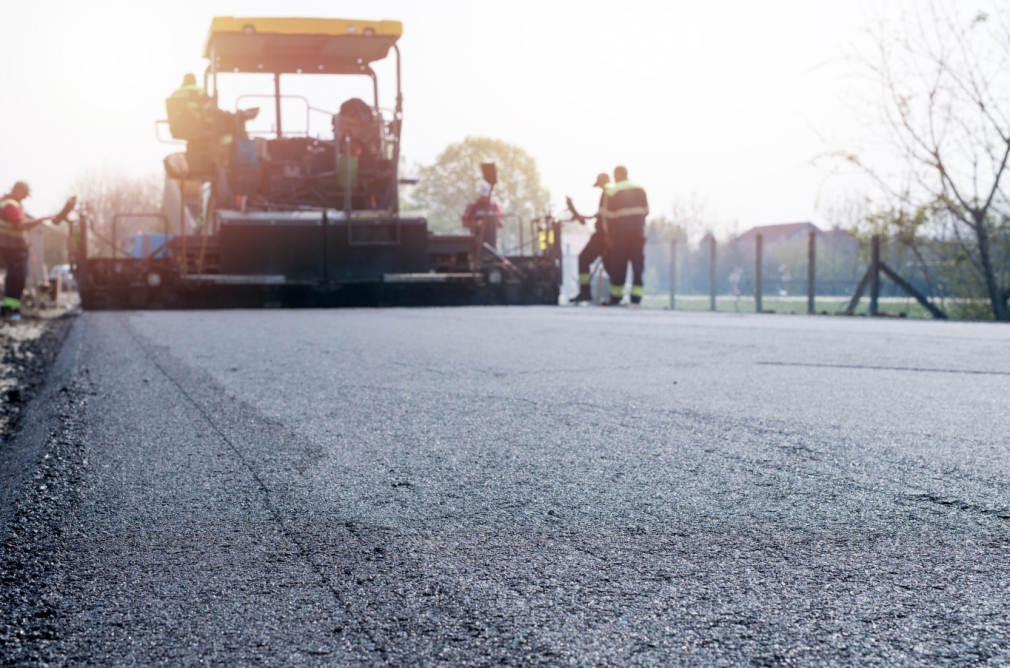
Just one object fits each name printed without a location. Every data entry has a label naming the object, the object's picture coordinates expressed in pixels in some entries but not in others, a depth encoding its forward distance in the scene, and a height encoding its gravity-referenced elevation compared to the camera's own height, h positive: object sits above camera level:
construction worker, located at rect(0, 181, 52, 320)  13.05 +0.58
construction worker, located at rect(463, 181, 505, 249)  15.86 +1.13
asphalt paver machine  13.10 +1.11
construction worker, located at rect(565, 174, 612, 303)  15.45 +0.67
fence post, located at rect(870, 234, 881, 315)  14.08 +0.24
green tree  55.66 +5.85
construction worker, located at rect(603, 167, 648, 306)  14.82 +0.97
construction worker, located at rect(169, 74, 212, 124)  12.86 +2.35
